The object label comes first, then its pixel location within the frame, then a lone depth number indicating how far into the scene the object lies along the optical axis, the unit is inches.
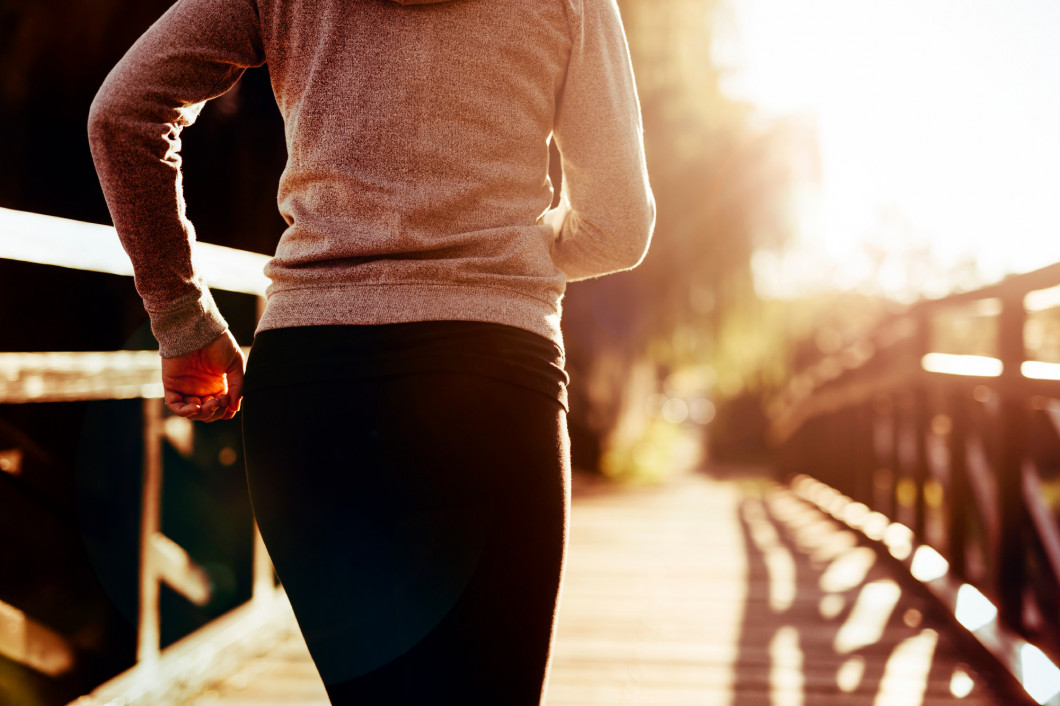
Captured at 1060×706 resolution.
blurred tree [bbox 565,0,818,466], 311.9
